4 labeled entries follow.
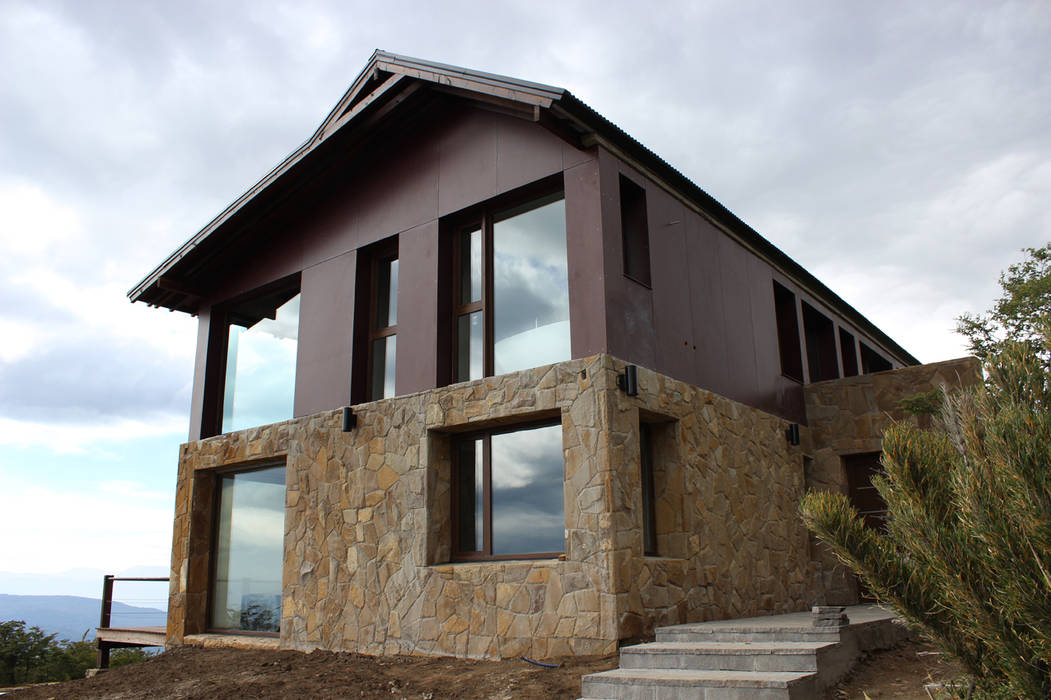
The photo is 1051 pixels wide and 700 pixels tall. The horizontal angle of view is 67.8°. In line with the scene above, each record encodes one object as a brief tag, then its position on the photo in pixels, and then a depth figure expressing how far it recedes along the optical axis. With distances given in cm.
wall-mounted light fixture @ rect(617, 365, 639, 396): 786
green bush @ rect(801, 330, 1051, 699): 279
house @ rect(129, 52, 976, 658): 800
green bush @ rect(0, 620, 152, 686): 2116
